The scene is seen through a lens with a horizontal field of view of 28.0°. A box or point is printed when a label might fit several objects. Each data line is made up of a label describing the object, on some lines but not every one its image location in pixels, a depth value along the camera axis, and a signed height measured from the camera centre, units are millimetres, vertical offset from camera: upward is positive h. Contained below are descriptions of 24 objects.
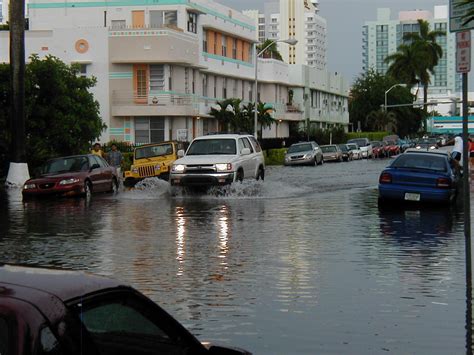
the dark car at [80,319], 3918 -819
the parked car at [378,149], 78500 -1310
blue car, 23812 -1190
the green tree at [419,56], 123500 +10124
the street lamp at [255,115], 62844 +1262
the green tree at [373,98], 125875 +4771
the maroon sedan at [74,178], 28219 -1282
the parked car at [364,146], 76125 -1026
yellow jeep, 34344 -935
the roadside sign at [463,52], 10125 +875
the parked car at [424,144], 72012 -904
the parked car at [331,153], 68375 -1382
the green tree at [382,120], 121875 +1727
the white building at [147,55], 58906 +5203
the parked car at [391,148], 80875 -1290
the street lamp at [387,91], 115625 +5073
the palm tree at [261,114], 69625 +1497
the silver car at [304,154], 59312 -1282
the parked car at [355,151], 73675 -1349
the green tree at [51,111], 37531 +1012
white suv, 27922 -803
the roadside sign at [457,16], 9406 +1182
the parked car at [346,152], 71062 -1372
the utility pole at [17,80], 32594 +1942
